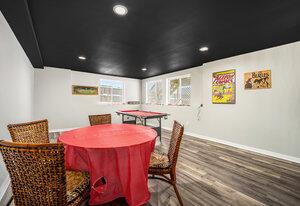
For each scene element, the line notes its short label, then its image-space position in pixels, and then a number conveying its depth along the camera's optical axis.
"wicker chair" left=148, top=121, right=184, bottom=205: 1.57
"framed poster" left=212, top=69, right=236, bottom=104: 3.85
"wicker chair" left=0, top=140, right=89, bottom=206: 0.87
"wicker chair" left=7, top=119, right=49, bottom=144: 1.52
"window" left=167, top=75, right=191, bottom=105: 5.43
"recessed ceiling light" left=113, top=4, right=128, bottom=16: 1.82
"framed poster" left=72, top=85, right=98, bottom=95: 5.77
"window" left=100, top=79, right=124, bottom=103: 6.64
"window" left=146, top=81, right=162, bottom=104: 6.73
